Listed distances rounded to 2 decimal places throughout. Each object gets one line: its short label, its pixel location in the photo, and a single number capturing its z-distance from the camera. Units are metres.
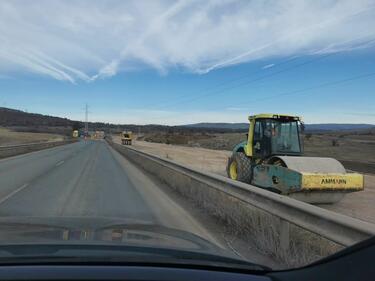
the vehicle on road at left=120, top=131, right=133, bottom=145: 104.14
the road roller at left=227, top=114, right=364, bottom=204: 15.16
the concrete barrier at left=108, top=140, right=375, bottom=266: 6.52
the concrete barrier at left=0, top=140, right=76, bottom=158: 44.41
